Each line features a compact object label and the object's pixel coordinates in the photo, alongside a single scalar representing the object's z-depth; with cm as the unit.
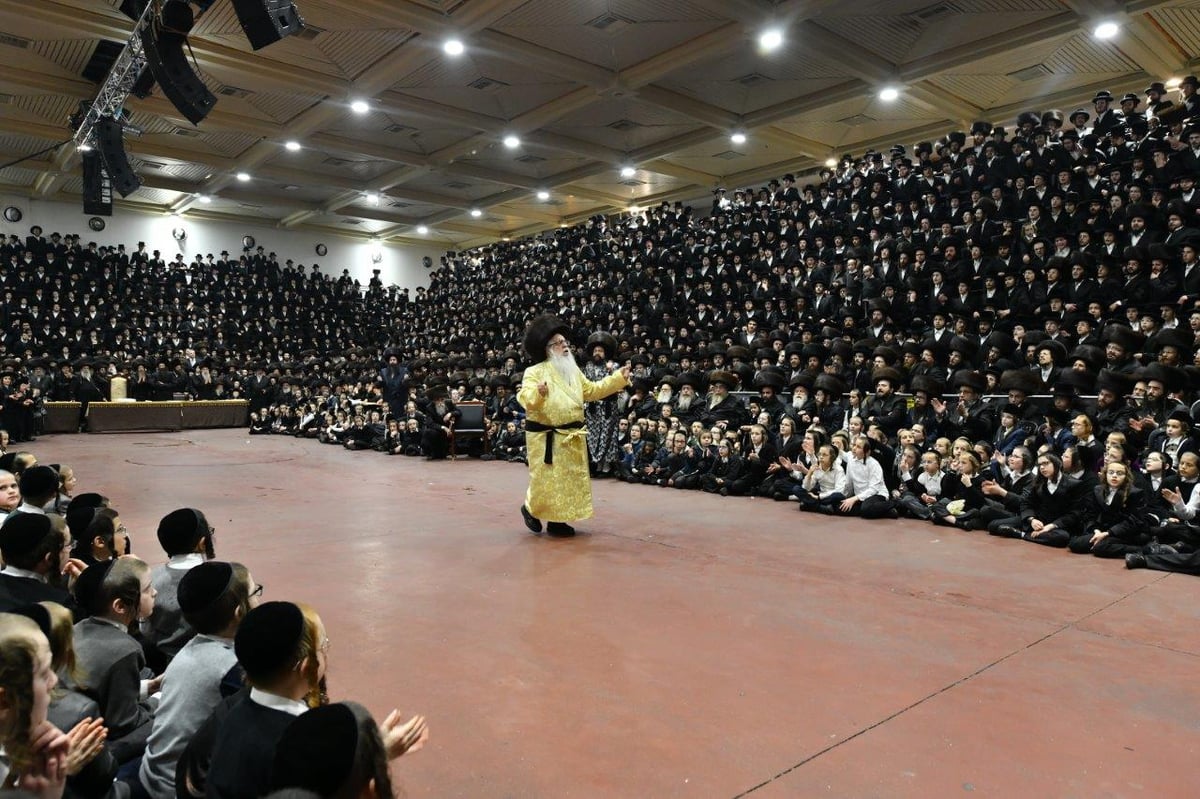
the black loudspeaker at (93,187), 1282
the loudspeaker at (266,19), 777
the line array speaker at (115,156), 1208
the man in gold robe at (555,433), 640
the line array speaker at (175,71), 950
